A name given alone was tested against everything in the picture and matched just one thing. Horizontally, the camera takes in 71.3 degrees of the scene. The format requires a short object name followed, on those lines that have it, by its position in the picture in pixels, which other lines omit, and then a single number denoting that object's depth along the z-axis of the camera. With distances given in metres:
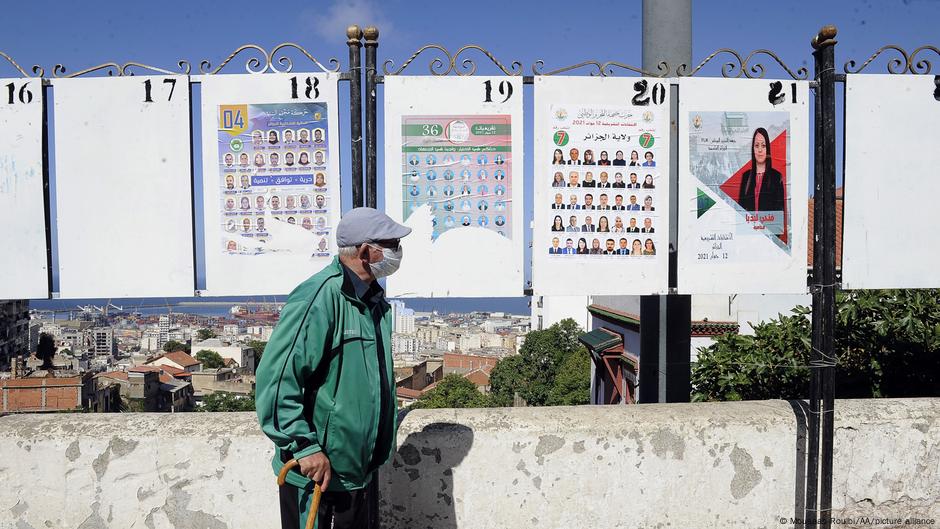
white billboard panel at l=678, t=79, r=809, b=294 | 3.57
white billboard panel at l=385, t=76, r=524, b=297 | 3.41
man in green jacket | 2.23
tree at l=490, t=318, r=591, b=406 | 59.09
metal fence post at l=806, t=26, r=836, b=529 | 3.31
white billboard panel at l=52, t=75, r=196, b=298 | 3.36
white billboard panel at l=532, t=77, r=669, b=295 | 3.51
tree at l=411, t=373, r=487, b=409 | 62.31
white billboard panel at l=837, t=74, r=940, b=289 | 3.62
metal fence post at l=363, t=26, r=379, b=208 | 3.26
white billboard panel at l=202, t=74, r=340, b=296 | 3.40
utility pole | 4.35
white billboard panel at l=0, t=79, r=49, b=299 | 3.36
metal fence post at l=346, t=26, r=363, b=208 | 3.25
